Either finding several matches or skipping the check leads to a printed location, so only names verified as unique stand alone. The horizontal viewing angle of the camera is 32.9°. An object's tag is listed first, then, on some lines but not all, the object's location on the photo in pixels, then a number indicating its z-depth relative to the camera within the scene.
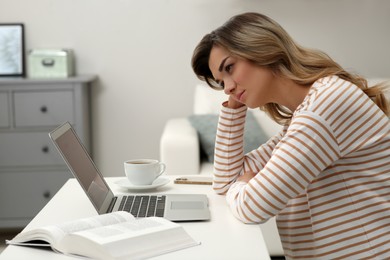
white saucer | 1.76
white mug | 1.78
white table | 1.20
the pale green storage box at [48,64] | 3.79
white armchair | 2.86
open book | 1.16
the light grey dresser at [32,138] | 3.62
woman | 1.40
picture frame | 3.93
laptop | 1.46
